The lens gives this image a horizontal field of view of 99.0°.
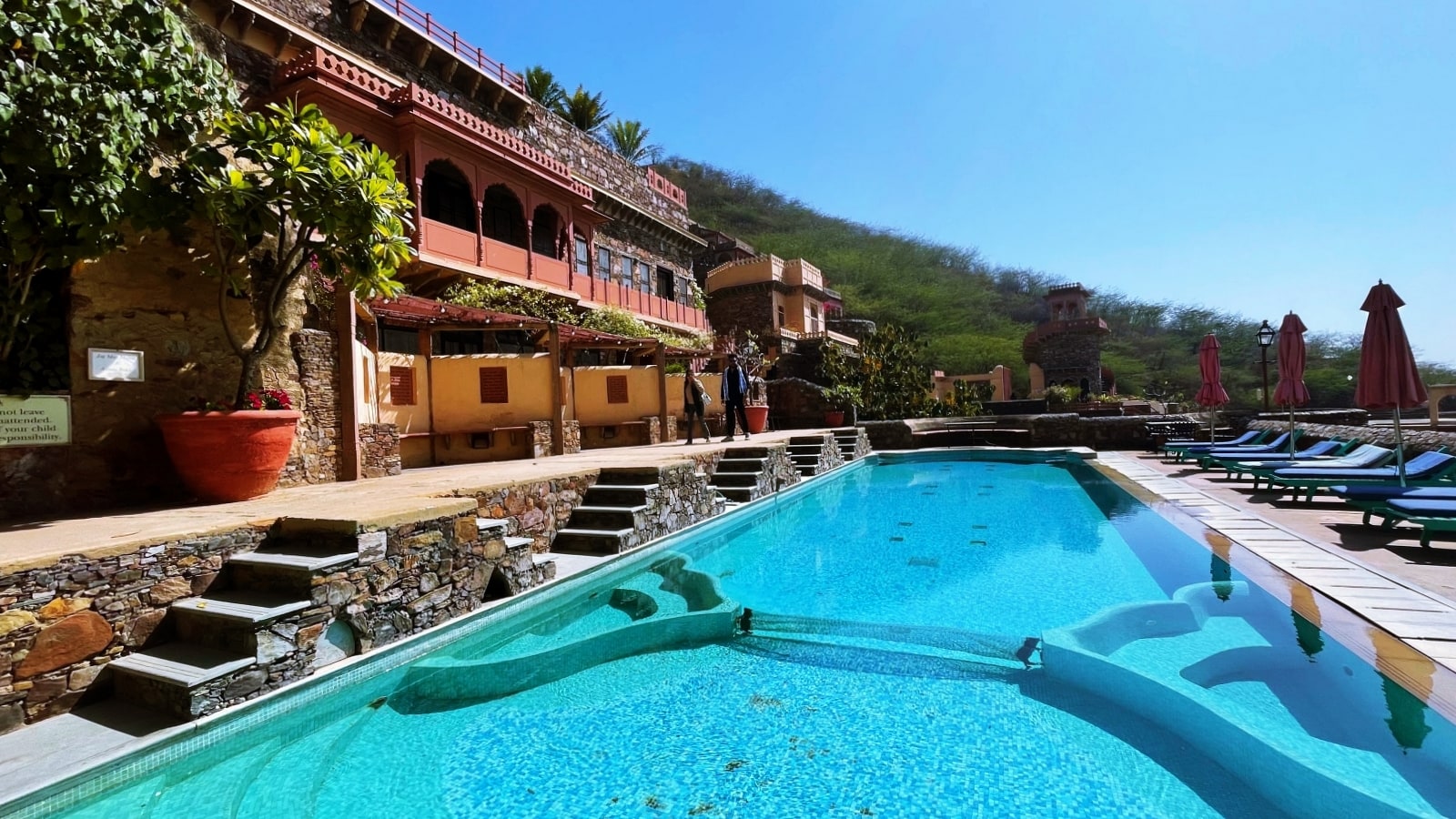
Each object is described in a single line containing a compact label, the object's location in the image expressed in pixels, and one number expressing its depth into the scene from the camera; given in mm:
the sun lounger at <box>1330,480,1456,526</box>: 5414
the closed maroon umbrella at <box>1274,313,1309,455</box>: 9938
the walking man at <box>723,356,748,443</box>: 12508
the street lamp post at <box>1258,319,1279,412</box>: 14939
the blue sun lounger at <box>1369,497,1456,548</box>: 4852
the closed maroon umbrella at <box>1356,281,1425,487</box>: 6223
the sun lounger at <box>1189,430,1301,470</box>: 10664
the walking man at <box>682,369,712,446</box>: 12430
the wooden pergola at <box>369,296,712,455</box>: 9633
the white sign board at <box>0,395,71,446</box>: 4203
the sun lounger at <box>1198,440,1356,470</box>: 9039
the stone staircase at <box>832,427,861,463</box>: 15578
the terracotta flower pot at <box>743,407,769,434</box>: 16344
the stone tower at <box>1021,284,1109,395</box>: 32938
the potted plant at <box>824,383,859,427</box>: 19859
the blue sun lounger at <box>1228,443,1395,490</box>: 7598
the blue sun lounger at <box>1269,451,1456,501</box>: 6445
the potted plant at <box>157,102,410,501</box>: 4711
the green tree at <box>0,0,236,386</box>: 3539
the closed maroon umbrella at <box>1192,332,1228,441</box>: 12883
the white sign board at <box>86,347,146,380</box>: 4562
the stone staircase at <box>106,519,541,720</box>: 3041
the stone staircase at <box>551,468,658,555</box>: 6336
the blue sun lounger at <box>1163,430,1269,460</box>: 11875
